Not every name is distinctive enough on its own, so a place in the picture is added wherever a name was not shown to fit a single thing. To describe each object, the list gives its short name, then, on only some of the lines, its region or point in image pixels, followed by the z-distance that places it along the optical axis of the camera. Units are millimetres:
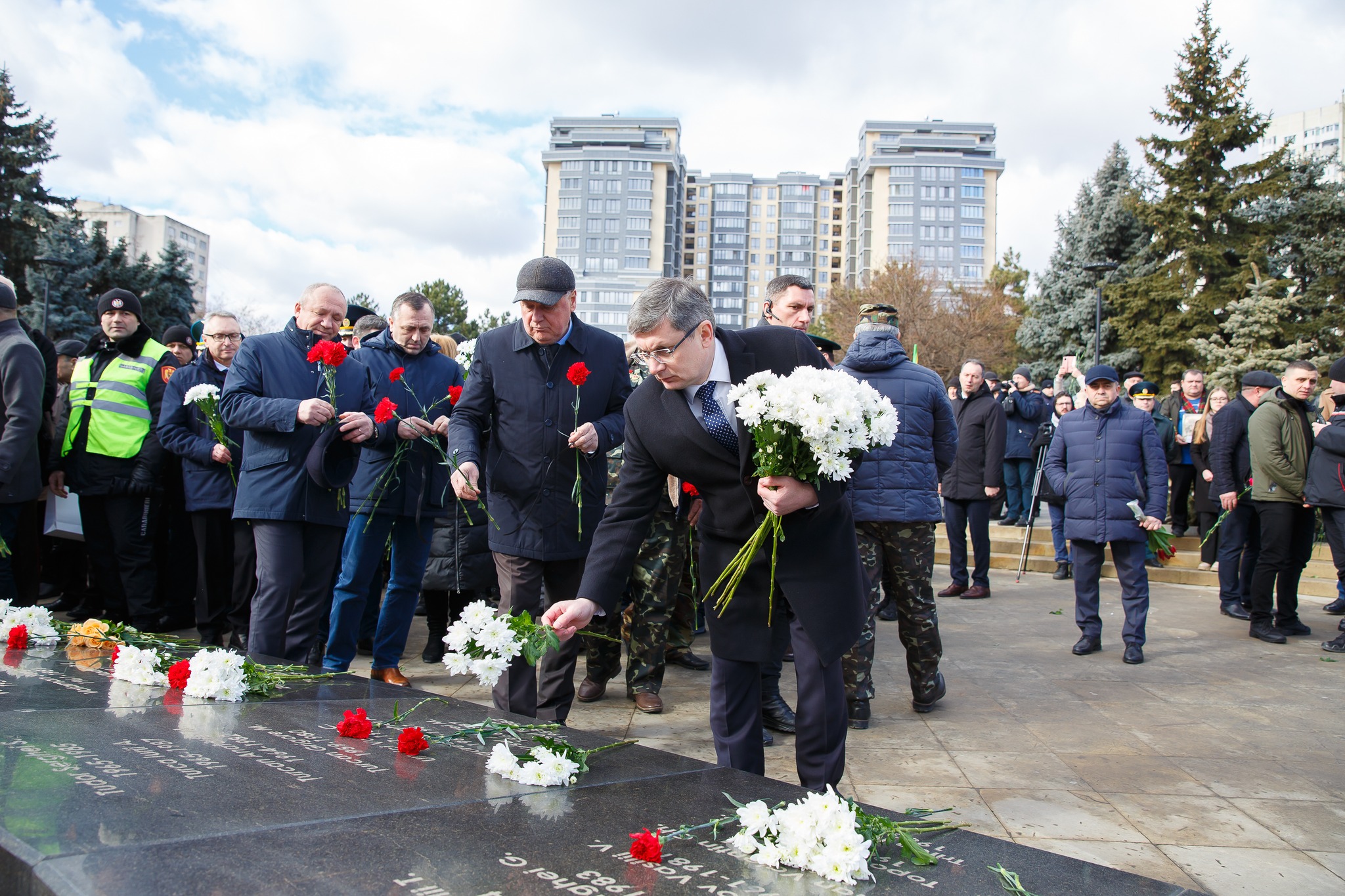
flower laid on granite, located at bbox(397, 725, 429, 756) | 2740
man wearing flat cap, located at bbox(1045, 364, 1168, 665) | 7020
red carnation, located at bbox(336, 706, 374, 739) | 2900
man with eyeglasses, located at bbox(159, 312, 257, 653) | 6012
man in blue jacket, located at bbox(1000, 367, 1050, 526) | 12695
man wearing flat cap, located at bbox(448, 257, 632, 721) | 4273
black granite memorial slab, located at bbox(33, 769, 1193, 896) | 1839
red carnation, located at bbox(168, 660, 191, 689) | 3439
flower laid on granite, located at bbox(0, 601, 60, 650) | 4113
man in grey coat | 5402
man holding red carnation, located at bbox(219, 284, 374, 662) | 4688
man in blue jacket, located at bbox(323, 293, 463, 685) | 5355
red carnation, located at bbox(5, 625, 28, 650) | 4020
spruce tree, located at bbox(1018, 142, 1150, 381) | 29672
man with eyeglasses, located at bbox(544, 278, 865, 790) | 2973
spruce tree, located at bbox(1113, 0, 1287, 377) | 27641
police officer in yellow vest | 6574
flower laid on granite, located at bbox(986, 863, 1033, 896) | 1959
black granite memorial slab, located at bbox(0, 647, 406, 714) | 3158
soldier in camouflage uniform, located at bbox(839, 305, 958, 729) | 5332
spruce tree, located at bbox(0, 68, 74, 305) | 29984
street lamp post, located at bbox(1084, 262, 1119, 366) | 21055
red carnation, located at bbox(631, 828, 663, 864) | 2047
